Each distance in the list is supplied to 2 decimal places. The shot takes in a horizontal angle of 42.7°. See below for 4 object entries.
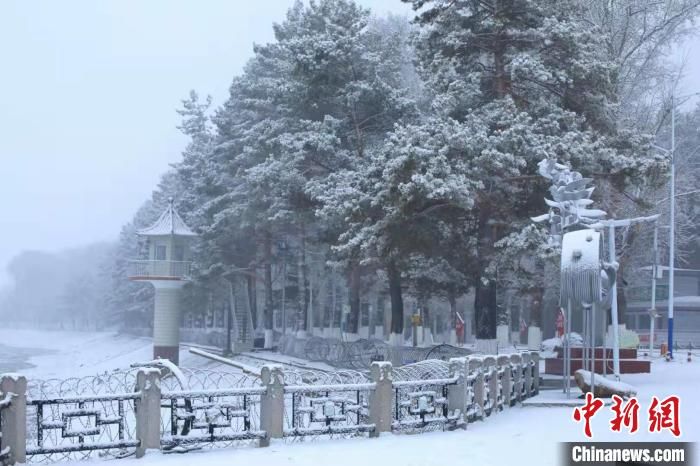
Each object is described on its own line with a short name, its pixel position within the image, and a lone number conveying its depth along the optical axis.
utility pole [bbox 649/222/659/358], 39.89
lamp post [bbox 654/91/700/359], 38.16
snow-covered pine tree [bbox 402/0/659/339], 25.44
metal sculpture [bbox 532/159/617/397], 18.02
